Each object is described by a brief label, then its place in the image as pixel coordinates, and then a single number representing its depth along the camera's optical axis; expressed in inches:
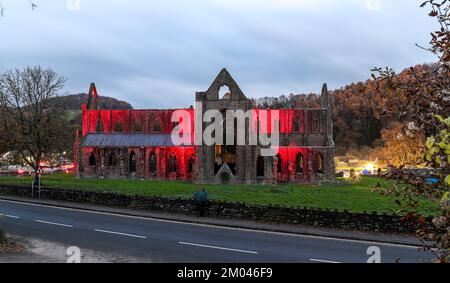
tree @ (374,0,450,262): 223.1
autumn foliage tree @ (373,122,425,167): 2780.5
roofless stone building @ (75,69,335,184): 2212.1
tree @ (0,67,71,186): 1774.1
